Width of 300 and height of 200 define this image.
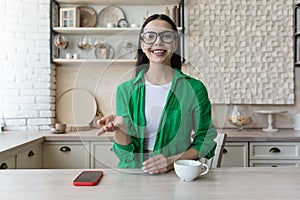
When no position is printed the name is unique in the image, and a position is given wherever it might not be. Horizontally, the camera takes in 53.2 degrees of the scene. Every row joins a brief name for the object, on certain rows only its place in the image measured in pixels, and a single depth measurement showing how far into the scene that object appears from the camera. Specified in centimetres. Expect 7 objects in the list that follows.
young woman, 107
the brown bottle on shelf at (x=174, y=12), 277
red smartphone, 97
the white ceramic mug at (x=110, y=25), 279
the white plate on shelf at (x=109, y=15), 294
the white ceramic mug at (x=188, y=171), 99
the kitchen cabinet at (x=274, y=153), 237
